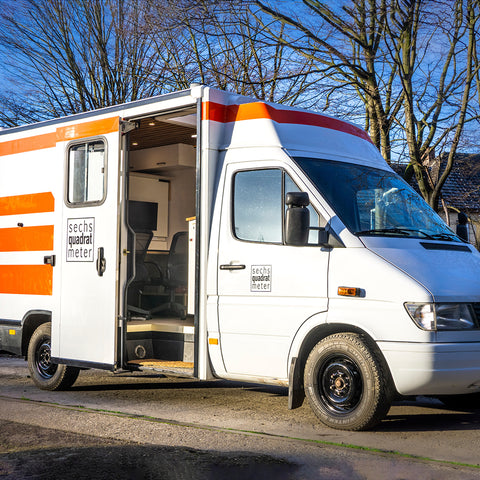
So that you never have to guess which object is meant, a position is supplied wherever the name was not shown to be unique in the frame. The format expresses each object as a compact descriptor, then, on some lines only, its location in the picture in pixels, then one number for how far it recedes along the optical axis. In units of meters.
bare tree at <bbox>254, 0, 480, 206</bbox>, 13.33
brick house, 14.50
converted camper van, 6.40
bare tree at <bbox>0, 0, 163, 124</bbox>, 21.44
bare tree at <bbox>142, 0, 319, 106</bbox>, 14.17
